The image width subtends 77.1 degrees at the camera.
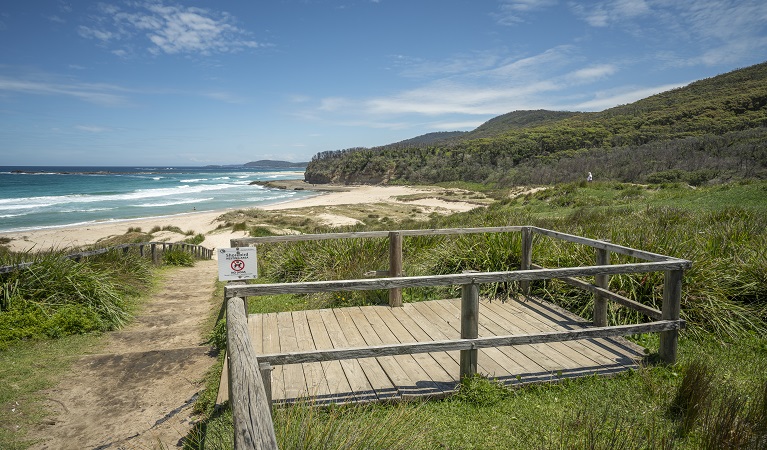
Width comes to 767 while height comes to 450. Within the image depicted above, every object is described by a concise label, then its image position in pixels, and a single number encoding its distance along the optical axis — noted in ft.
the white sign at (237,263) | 16.57
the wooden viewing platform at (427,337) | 12.76
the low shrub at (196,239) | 82.02
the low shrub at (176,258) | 51.30
